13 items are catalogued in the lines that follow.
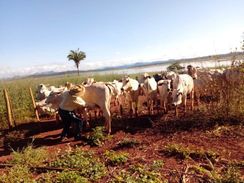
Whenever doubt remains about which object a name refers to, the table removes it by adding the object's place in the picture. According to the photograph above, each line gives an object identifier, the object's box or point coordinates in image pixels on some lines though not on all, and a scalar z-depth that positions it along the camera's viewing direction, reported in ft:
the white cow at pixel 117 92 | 22.13
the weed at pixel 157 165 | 11.96
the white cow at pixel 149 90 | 21.99
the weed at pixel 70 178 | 10.91
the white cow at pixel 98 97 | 18.20
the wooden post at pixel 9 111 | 22.15
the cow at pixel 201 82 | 21.35
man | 17.20
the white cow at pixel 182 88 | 19.84
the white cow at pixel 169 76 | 25.94
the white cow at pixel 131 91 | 21.53
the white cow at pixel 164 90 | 21.41
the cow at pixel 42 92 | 25.56
